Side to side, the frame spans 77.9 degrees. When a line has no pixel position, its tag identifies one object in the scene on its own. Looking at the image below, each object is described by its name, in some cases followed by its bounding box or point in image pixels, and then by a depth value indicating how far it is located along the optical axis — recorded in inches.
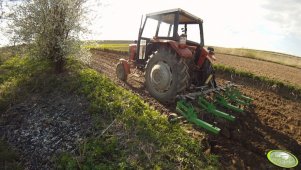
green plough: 176.1
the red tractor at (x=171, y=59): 200.2
